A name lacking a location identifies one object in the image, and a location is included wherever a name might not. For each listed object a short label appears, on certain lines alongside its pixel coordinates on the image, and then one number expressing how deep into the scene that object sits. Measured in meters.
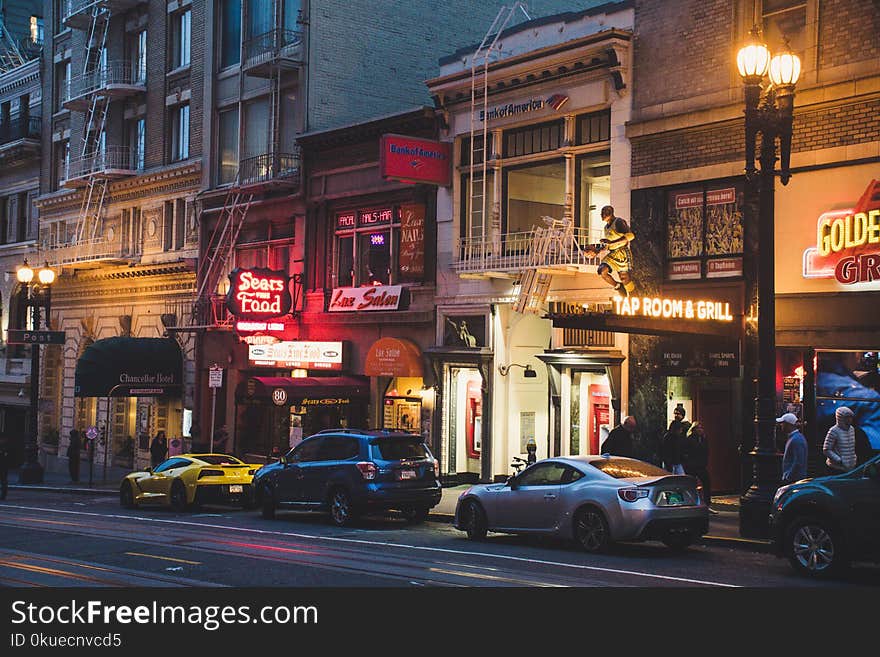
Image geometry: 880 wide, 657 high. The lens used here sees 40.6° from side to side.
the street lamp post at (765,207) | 17.19
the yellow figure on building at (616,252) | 22.79
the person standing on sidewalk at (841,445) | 17.80
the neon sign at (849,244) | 20.50
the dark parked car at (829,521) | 13.64
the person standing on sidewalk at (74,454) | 39.69
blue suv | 21.44
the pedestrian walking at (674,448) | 21.20
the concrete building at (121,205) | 40.94
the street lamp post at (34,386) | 38.11
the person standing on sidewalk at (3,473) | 32.59
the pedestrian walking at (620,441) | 20.86
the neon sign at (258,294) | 34.47
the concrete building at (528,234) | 26.22
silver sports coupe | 16.53
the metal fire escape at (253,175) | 36.28
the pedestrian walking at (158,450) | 37.78
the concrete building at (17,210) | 51.00
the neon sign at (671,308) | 19.92
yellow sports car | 25.94
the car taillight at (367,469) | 21.41
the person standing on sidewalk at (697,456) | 21.23
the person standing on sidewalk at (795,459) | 17.67
